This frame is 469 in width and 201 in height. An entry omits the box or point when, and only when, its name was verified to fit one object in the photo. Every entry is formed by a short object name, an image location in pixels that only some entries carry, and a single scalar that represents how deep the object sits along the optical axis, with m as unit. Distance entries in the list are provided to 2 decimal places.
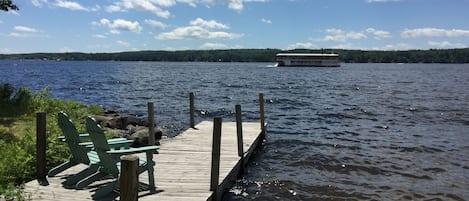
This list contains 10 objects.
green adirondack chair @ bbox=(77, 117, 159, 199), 6.94
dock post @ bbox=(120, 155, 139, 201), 4.38
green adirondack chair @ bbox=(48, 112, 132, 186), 7.59
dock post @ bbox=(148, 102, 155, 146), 11.34
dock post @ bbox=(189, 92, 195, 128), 15.85
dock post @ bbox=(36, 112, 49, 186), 7.86
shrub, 15.36
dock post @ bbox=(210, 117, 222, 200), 8.02
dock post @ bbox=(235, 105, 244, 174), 11.20
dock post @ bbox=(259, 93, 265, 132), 15.56
